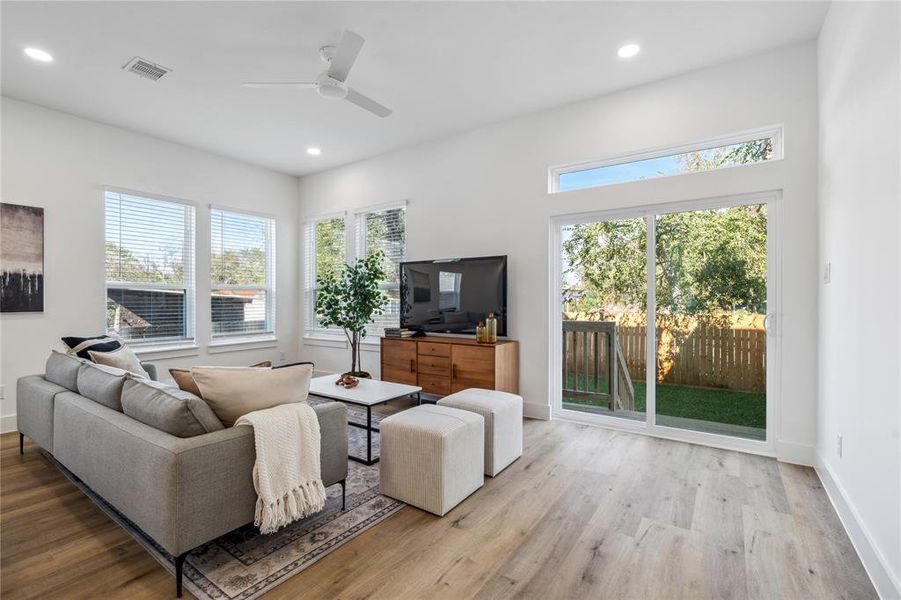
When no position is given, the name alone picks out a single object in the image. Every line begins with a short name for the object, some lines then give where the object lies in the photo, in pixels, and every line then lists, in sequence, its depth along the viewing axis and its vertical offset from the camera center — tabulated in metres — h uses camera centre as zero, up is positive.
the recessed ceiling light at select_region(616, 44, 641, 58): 3.06 +1.81
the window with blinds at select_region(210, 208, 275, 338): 5.34 +0.33
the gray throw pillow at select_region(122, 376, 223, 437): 1.74 -0.48
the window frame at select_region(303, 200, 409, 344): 5.58 +0.70
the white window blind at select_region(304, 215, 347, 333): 5.87 +0.66
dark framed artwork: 3.69 +0.37
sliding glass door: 3.27 -0.16
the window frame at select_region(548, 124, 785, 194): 3.15 +1.23
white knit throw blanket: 1.82 -0.75
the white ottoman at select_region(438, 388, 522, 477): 2.77 -0.83
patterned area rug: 1.72 -1.16
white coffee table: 2.95 -0.72
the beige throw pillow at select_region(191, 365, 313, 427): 1.88 -0.41
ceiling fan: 2.60 +1.50
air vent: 3.19 +1.79
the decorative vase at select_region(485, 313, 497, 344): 4.16 -0.32
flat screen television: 4.25 +0.05
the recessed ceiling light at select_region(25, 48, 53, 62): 3.08 +1.80
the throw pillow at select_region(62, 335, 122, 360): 2.97 -0.33
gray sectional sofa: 1.61 -0.71
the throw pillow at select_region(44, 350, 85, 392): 2.55 -0.45
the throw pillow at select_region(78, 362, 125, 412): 2.10 -0.44
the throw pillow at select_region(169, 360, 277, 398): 2.02 -0.39
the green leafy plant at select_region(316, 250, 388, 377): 3.83 +0.00
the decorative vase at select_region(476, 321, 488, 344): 4.21 -0.35
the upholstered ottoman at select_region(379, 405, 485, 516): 2.27 -0.90
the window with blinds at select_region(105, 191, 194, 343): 4.45 +0.34
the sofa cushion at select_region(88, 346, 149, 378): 2.88 -0.42
